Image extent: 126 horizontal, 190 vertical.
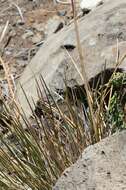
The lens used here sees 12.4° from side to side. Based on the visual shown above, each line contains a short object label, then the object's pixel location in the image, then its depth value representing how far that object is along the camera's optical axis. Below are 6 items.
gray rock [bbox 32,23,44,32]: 4.08
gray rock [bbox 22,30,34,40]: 4.06
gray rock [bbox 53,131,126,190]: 1.69
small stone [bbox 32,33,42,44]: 4.01
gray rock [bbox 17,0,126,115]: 2.88
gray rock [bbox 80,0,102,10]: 3.88
